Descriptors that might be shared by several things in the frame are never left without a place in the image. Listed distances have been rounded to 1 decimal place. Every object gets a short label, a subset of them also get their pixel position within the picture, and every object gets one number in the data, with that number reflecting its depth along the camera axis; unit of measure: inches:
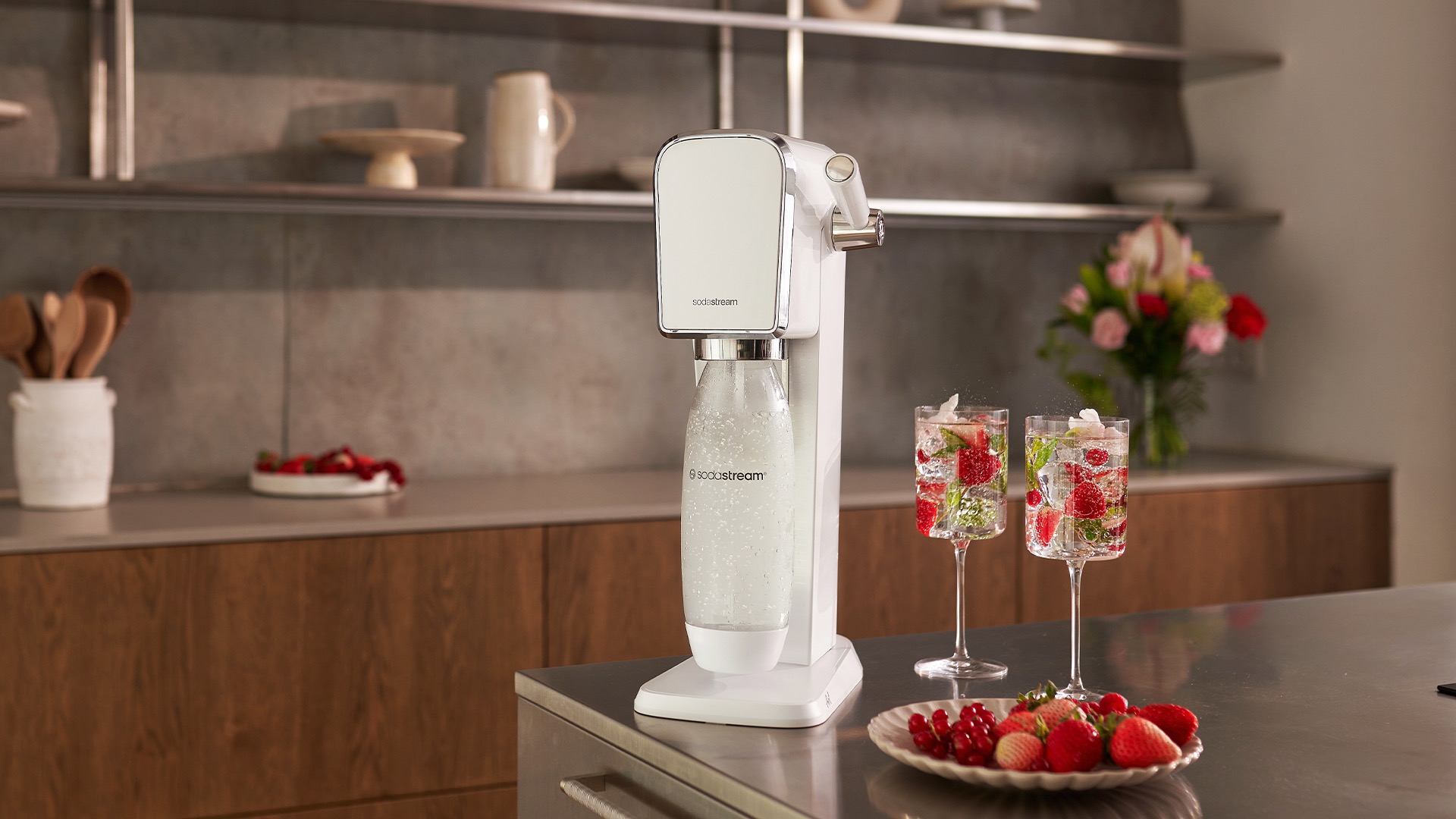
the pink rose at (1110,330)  118.1
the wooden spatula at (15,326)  89.8
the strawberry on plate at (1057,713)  34.3
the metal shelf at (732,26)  102.5
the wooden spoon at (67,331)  90.9
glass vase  120.7
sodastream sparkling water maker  41.3
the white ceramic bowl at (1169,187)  127.3
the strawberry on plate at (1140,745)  33.0
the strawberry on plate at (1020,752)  33.3
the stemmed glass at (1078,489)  41.9
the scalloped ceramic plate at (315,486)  99.0
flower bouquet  117.6
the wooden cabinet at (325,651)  80.6
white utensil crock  90.8
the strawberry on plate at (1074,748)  33.0
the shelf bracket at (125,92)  91.5
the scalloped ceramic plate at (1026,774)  32.7
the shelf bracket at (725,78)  117.6
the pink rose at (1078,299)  122.3
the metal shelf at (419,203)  94.3
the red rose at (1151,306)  117.1
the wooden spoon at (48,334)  91.7
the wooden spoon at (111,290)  95.5
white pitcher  103.1
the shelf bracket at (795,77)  111.3
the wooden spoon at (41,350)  92.7
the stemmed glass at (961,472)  45.9
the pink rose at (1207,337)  116.8
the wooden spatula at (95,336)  92.8
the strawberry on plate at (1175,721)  35.4
